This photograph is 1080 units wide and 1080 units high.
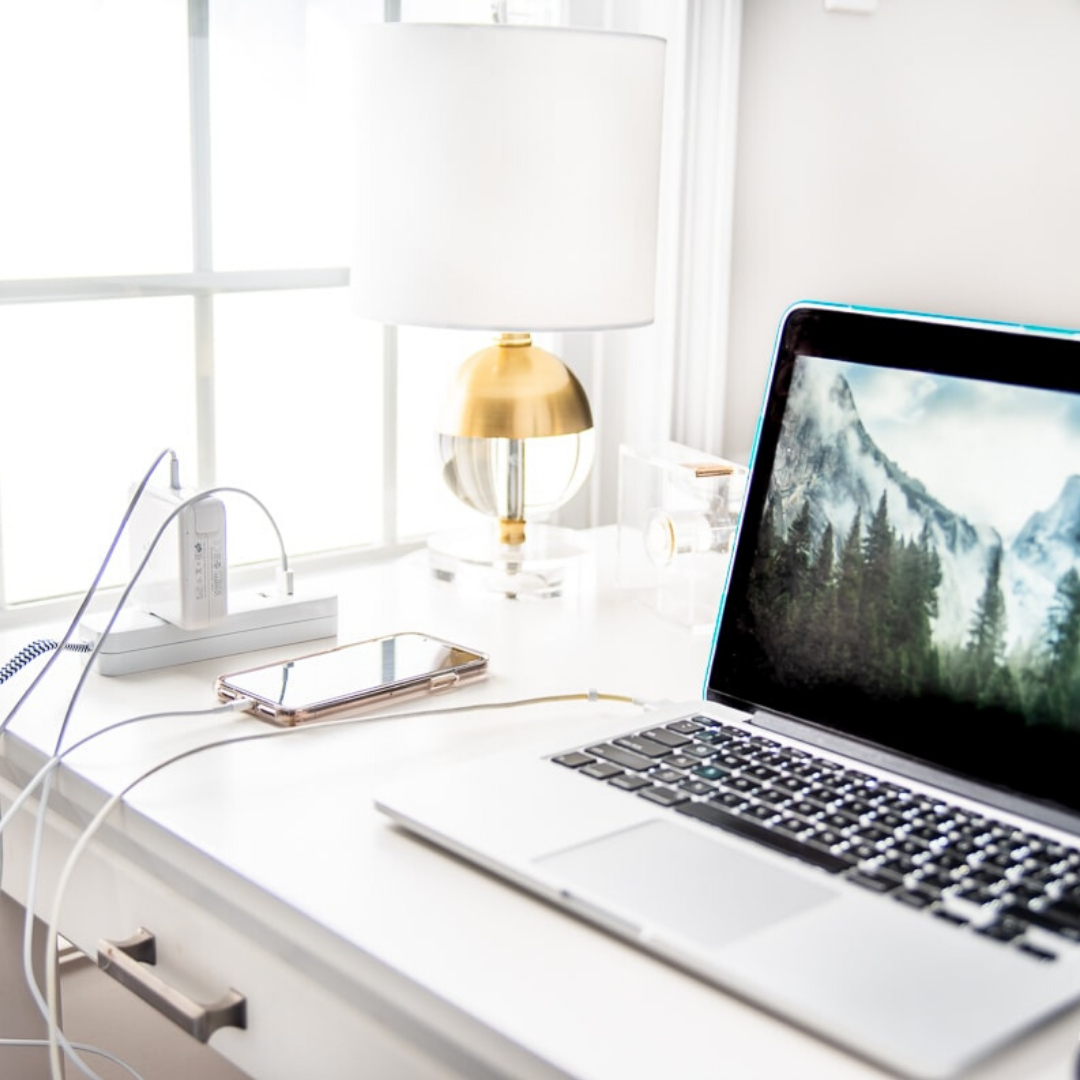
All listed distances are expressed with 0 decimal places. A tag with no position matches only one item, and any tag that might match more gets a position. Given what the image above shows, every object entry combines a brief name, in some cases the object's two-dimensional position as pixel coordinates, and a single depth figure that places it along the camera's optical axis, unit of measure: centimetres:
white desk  60
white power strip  106
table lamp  116
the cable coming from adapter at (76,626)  84
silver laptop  62
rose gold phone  97
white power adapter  105
